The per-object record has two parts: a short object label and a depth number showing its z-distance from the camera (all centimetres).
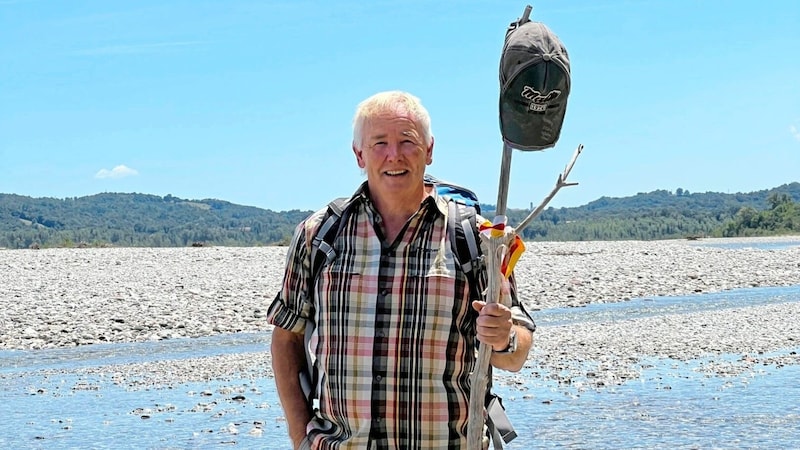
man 325
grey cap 287
